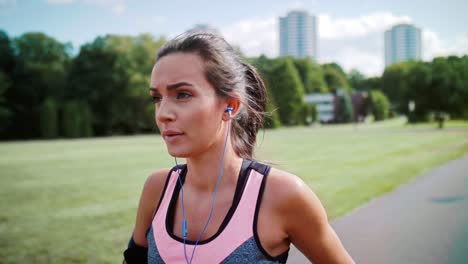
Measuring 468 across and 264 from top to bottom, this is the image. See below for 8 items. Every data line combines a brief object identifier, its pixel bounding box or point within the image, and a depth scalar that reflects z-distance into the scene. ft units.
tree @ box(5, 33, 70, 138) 176.04
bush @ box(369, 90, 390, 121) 310.70
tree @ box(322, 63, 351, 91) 411.40
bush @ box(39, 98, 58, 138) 176.35
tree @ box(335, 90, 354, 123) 328.08
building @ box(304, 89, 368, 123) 345.10
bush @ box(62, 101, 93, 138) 180.55
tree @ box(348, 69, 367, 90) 404.36
